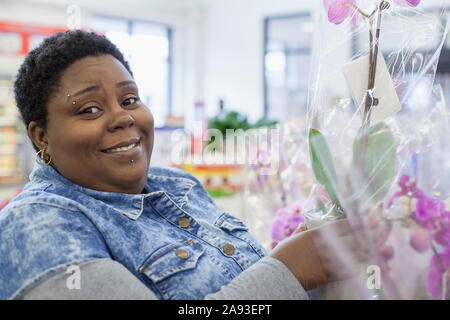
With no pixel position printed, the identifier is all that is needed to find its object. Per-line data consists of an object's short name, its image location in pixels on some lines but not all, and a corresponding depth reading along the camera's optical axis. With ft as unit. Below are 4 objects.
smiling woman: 2.10
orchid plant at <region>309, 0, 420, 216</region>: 2.04
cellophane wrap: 1.75
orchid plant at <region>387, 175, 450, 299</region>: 1.73
